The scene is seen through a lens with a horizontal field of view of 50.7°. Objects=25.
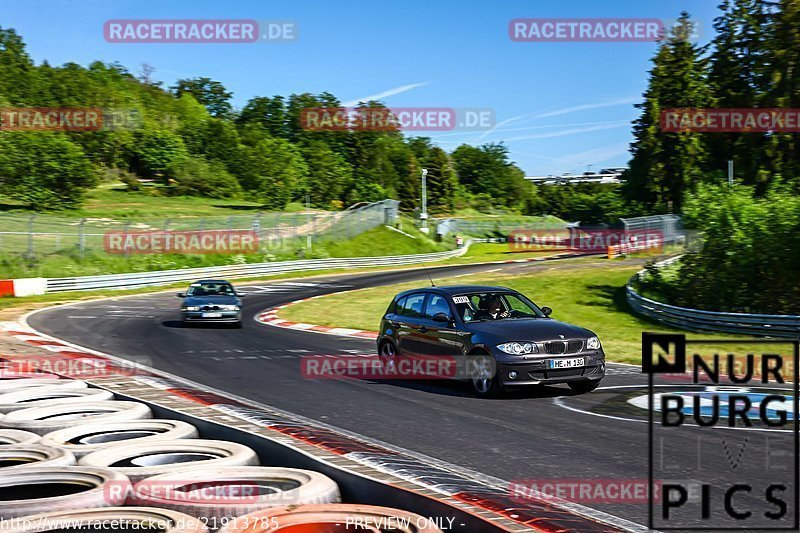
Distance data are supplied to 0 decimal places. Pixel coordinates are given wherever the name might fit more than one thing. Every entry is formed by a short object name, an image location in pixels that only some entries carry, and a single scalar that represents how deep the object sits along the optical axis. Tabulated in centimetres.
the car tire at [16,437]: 685
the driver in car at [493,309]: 1258
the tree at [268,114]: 13288
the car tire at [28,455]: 616
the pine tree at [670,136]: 7988
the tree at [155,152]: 9262
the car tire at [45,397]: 875
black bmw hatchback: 1122
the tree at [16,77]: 9551
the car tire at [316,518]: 452
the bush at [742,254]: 2578
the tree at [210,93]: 17262
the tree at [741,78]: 7075
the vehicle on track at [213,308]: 2294
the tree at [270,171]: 8906
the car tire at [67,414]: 751
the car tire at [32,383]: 995
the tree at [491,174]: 15538
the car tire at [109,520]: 446
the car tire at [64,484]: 513
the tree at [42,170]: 6556
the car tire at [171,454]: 609
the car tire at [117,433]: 678
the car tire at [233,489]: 488
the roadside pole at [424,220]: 7493
